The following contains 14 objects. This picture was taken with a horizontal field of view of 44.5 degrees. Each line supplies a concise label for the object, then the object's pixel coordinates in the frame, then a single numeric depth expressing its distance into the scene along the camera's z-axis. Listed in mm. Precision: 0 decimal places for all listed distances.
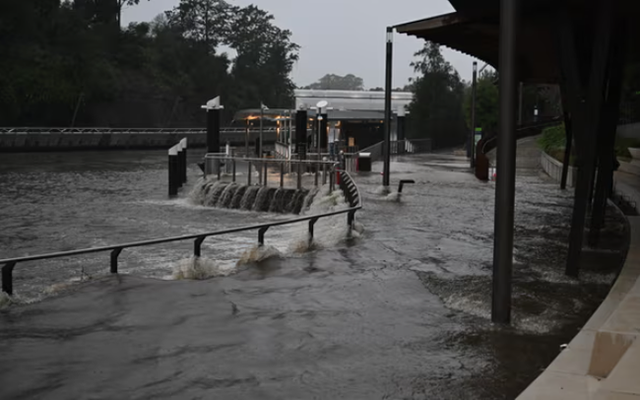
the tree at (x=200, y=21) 122062
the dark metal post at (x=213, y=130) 34094
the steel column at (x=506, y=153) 7996
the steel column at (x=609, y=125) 12391
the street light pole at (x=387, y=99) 23997
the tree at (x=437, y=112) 72894
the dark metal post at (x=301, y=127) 32281
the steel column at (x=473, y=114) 36875
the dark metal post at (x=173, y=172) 30031
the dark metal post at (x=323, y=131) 35906
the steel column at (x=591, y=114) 10367
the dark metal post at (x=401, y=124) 57875
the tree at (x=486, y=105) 62656
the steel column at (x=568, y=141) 22162
